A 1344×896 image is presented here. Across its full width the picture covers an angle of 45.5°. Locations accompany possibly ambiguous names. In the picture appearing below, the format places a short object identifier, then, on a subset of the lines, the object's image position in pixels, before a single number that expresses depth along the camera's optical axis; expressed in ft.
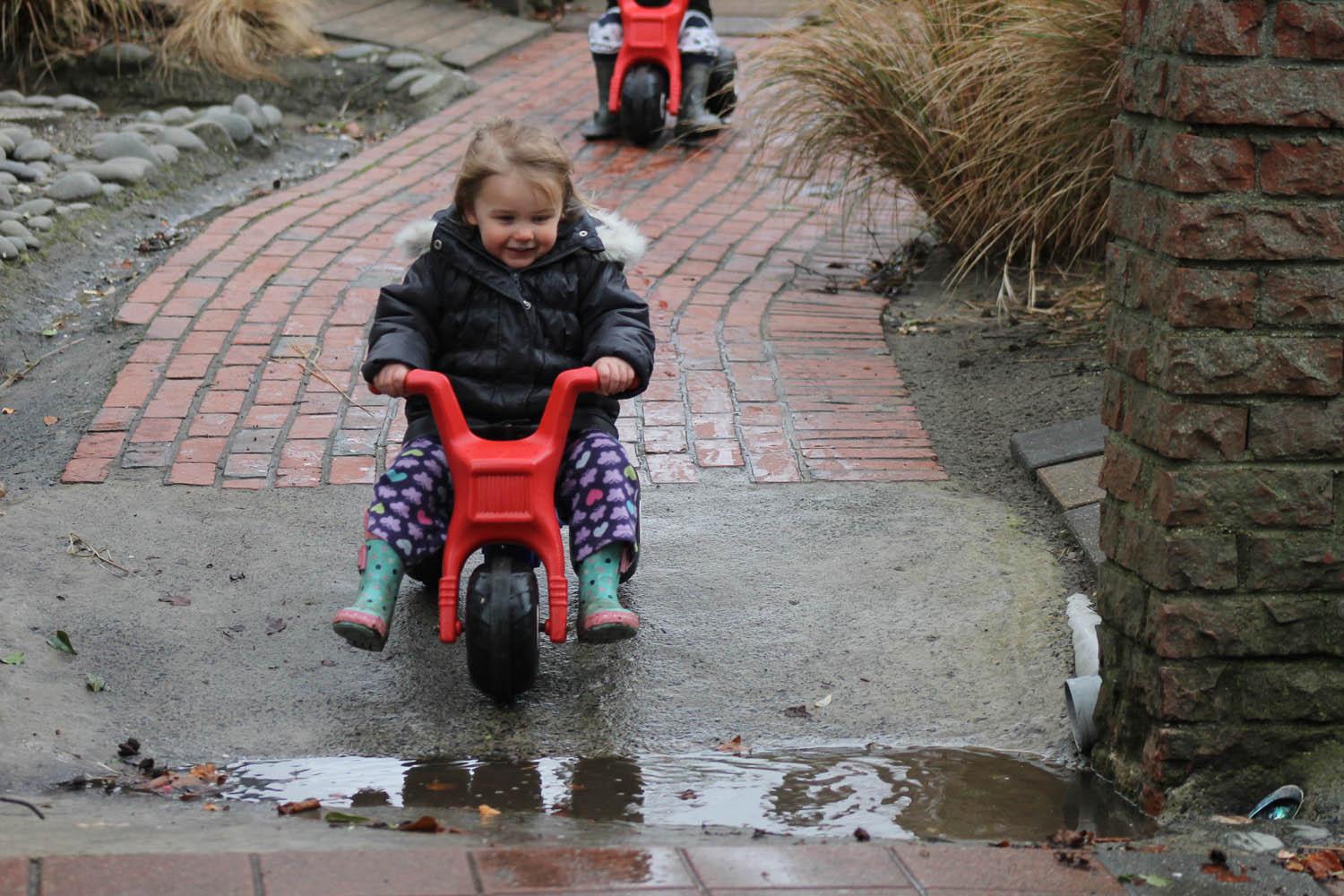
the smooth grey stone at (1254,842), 8.78
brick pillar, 8.47
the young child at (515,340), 10.81
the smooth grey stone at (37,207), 20.38
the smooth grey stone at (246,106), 26.00
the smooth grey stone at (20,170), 21.63
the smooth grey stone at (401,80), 28.17
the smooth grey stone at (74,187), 21.39
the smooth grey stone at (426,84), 27.86
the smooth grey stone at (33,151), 22.45
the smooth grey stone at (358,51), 29.22
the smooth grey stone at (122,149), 23.11
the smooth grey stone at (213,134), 24.64
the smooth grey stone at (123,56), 27.07
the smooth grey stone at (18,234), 19.42
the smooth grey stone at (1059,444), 14.26
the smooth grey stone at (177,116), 25.22
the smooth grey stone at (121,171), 22.30
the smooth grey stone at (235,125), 25.04
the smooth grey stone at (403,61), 28.89
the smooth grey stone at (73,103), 25.63
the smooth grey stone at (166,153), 23.44
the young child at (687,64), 25.40
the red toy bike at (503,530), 10.35
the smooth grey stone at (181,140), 24.08
